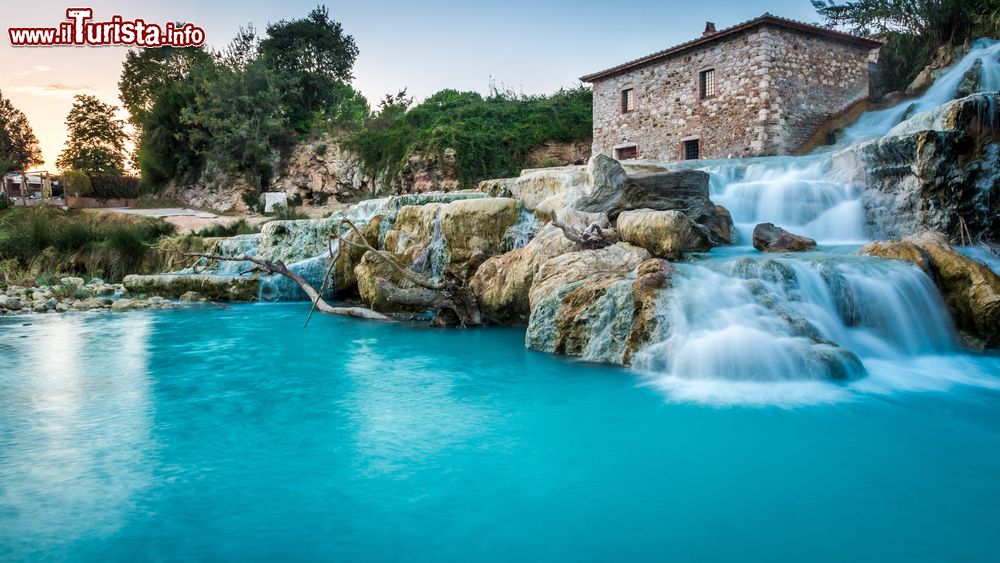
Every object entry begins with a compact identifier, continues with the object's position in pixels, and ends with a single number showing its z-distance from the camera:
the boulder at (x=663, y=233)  7.99
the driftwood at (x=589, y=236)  8.16
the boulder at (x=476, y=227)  10.11
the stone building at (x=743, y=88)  17.12
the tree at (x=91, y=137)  37.16
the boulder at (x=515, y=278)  8.41
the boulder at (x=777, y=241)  8.77
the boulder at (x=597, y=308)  6.24
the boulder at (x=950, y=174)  8.47
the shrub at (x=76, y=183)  25.58
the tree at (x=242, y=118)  25.61
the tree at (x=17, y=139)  37.59
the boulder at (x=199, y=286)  12.17
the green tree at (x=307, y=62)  28.31
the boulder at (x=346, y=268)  11.59
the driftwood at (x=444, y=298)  8.52
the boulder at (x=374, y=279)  9.77
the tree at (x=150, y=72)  31.02
